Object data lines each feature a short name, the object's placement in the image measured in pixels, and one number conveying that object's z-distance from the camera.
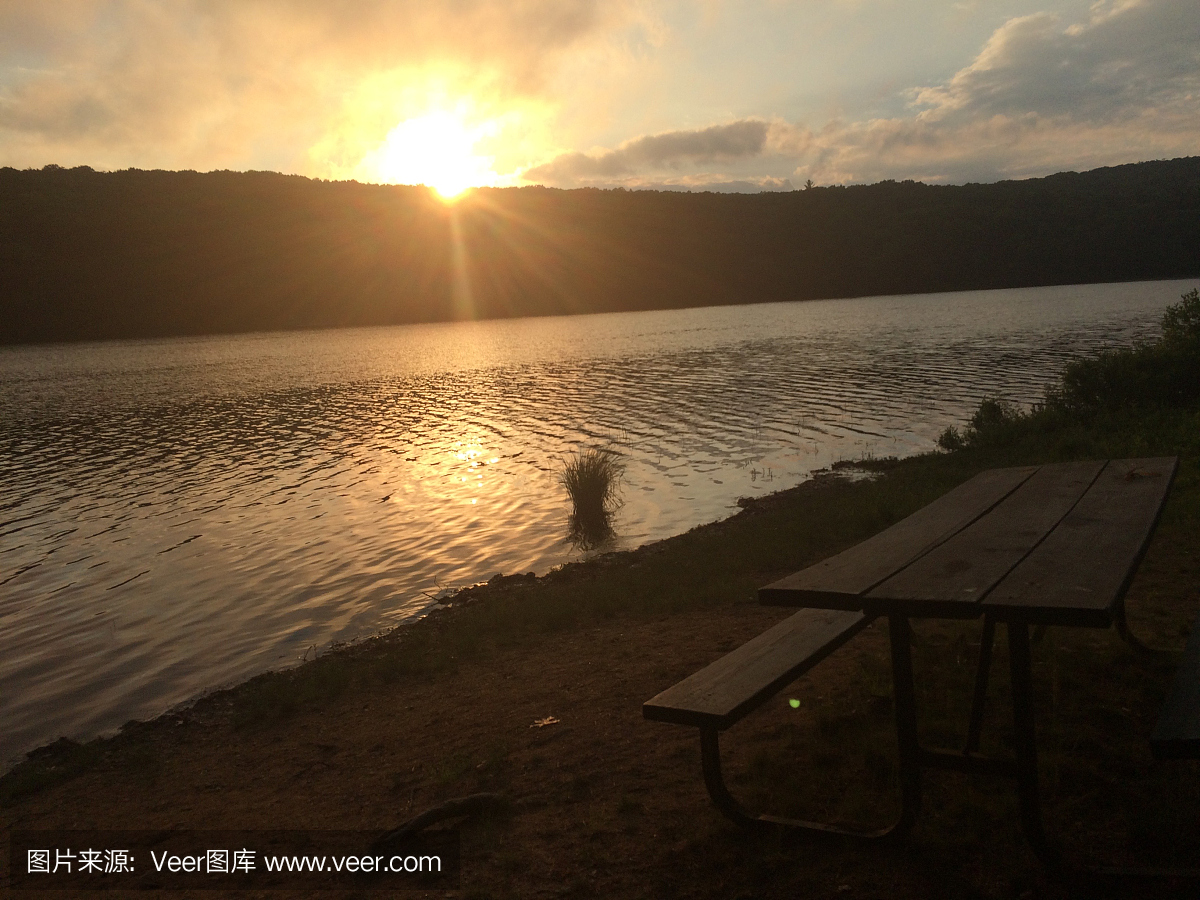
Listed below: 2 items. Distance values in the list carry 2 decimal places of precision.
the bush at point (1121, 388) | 13.52
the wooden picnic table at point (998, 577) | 2.58
